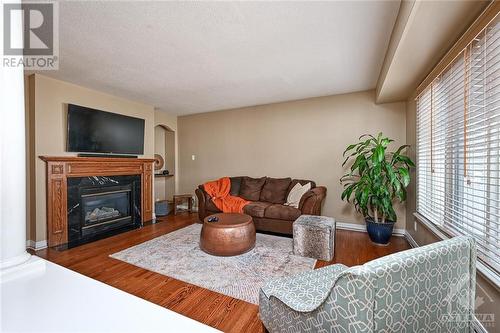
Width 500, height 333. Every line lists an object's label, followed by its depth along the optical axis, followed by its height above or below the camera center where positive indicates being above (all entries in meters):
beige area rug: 2.10 -1.14
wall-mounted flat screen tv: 3.29 +0.56
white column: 0.90 -0.01
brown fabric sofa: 3.35 -0.65
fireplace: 3.24 -0.71
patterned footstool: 2.56 -0.90
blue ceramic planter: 3.00 -0.94
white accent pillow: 3.61 -0.50
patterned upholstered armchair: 0.80 -0.54
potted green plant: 2.90 -0.32
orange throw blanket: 3.84 -0.61
